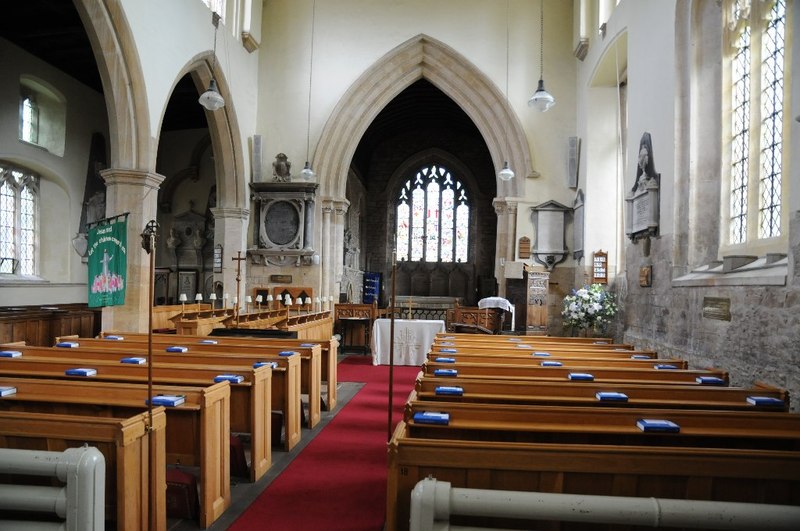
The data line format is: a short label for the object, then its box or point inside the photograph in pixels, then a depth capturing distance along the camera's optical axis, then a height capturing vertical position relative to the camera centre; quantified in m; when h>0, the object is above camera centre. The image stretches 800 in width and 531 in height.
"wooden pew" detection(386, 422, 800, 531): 2.17 -0.71
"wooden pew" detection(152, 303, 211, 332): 9.79 -0.69
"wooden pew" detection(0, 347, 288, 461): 3.80 -0.69
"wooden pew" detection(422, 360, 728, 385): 4.23 -0.68
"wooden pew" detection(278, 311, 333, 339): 8.40 -0.73
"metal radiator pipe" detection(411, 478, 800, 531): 1.77 -0.70
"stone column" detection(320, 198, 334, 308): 12.95 +0.88
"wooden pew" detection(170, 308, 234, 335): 7.54 -0.62
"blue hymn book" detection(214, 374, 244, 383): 3.70 -0.65
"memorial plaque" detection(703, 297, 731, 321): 5.32 -0.25
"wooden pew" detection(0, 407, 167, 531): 2.54 -0.77
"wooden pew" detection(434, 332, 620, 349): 6.61 -0.72
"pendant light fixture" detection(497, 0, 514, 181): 11.30 +2.03
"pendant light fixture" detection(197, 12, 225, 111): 8.52 +2.62
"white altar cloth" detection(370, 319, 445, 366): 9.49 -0.99
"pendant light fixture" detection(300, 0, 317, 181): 11.76 +2.31
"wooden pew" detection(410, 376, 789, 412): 3.30 -0.67
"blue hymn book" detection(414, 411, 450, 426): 2.62 -0.63
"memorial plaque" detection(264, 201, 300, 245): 12.62 +1.17
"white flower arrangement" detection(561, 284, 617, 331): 8.70 -0.42
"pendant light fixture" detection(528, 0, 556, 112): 8.24 +2.55
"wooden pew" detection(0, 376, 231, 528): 3.12 -0.76
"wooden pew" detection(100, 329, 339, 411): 5.59 -0.66
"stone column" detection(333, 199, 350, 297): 13.14 +1.10
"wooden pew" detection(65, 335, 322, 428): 4.95 -0.67
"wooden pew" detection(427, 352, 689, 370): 4.93 -0.69
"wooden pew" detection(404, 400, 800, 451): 2.67 -0.68
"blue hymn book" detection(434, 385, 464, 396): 3.29 -0.63
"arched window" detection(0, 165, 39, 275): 11.19 +1.04
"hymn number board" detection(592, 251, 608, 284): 10.17 +0.21
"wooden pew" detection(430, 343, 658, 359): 5.59 -0.71
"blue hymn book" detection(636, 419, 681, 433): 2.62 -0.65
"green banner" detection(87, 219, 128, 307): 7.58 +0.15
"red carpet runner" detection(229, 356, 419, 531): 3.25 -1.37
